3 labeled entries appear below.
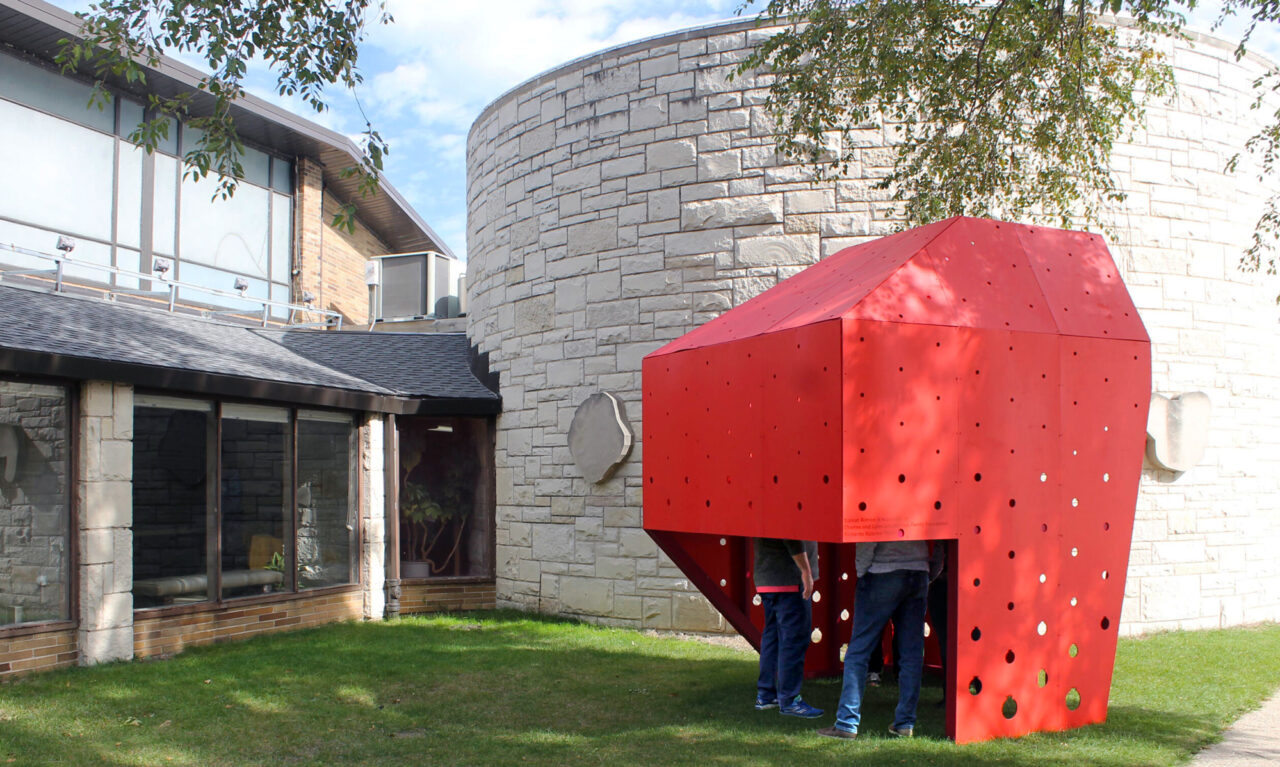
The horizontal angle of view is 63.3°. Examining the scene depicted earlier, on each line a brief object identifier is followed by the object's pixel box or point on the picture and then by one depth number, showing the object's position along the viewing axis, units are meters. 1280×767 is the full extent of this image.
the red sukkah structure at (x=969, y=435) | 5.18
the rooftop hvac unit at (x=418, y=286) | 15.73
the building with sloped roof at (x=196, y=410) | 7.98
